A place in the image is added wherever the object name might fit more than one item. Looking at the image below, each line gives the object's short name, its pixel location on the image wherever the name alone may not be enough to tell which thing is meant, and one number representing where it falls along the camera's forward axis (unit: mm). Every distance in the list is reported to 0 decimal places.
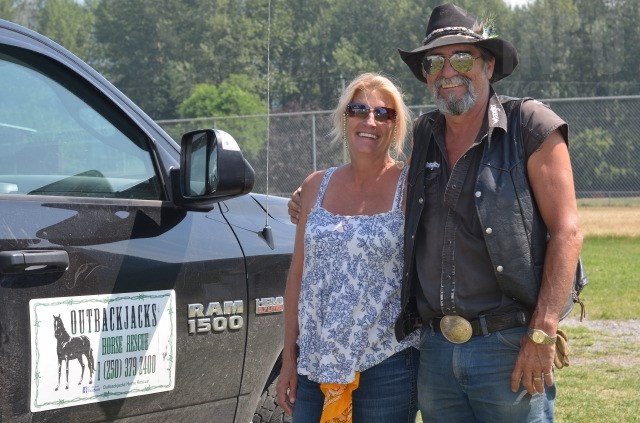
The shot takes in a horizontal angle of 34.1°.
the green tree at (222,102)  27719
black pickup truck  2852
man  2908
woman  3264
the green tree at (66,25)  32719
